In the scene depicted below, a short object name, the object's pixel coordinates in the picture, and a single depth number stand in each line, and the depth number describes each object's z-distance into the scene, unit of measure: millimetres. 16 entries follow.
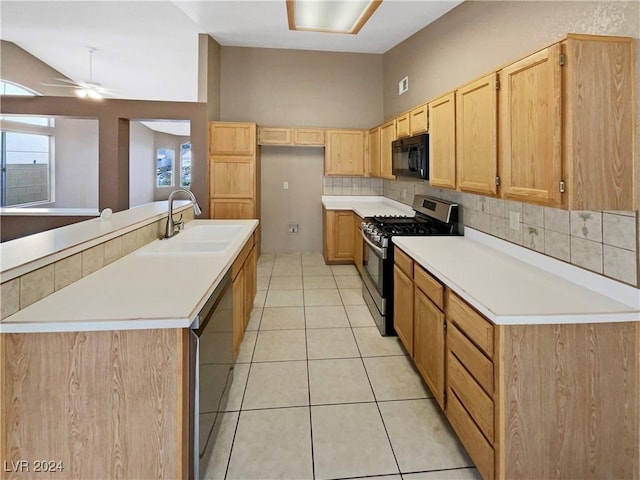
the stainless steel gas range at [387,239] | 3094
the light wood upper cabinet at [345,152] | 5660
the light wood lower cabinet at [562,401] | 1443
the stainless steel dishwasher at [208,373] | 1431
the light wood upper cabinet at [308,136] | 5699
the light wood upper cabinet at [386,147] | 4406
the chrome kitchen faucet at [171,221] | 2693
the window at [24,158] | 6609
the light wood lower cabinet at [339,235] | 5465
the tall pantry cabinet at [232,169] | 5148
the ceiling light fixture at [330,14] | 3965
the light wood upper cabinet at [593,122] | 1517
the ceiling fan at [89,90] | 5251
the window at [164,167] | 12031
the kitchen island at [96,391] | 1263
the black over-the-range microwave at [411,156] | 3230
